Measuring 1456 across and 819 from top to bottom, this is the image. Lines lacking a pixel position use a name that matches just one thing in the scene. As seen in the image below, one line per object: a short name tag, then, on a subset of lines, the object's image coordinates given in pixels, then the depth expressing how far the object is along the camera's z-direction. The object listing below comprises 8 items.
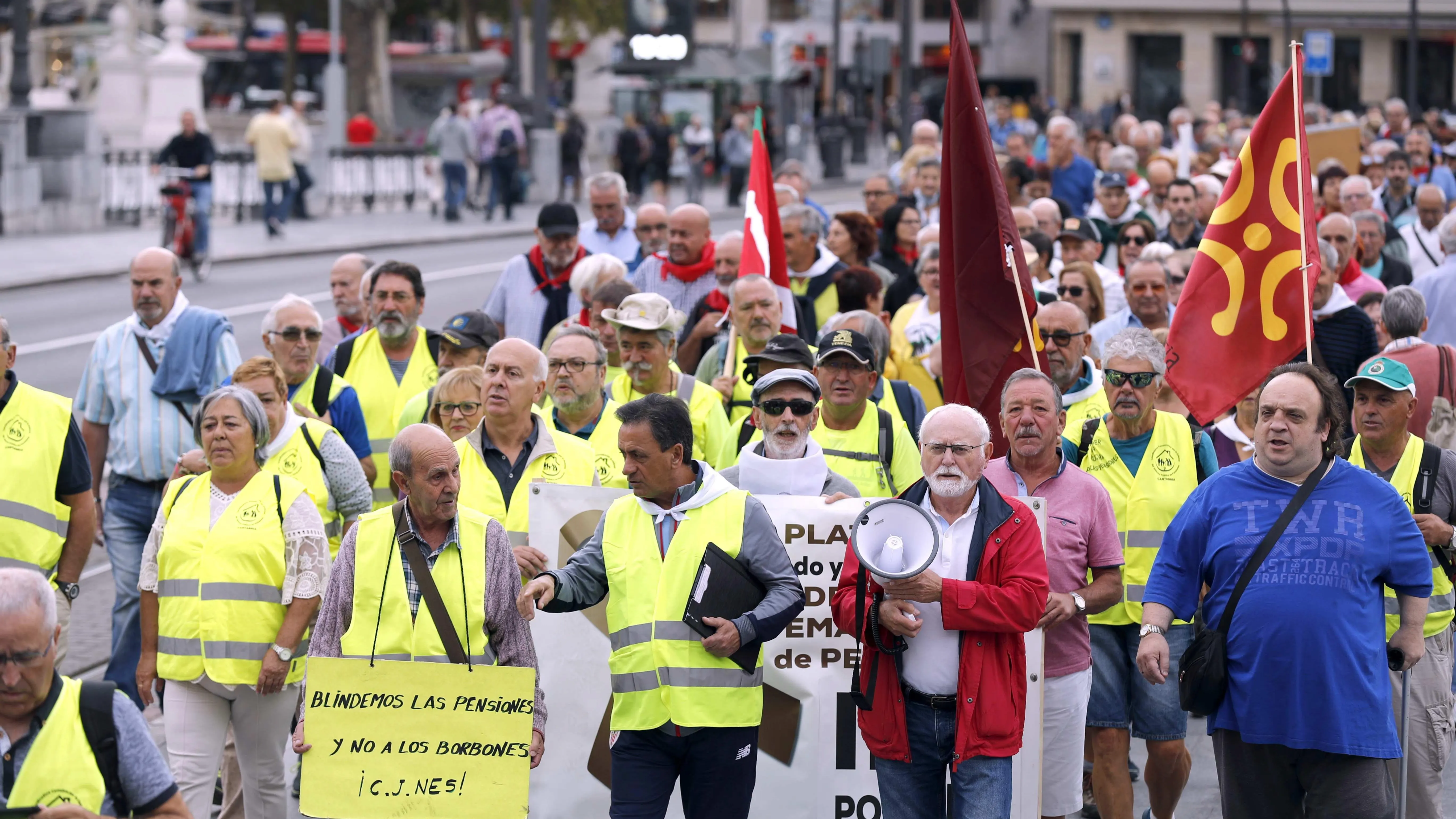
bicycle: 44.03
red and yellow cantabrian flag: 14.87
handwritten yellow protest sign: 11.01
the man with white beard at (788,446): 12.85
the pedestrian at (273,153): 54.75
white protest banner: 12.98
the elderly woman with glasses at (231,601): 12.46
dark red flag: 14.66
